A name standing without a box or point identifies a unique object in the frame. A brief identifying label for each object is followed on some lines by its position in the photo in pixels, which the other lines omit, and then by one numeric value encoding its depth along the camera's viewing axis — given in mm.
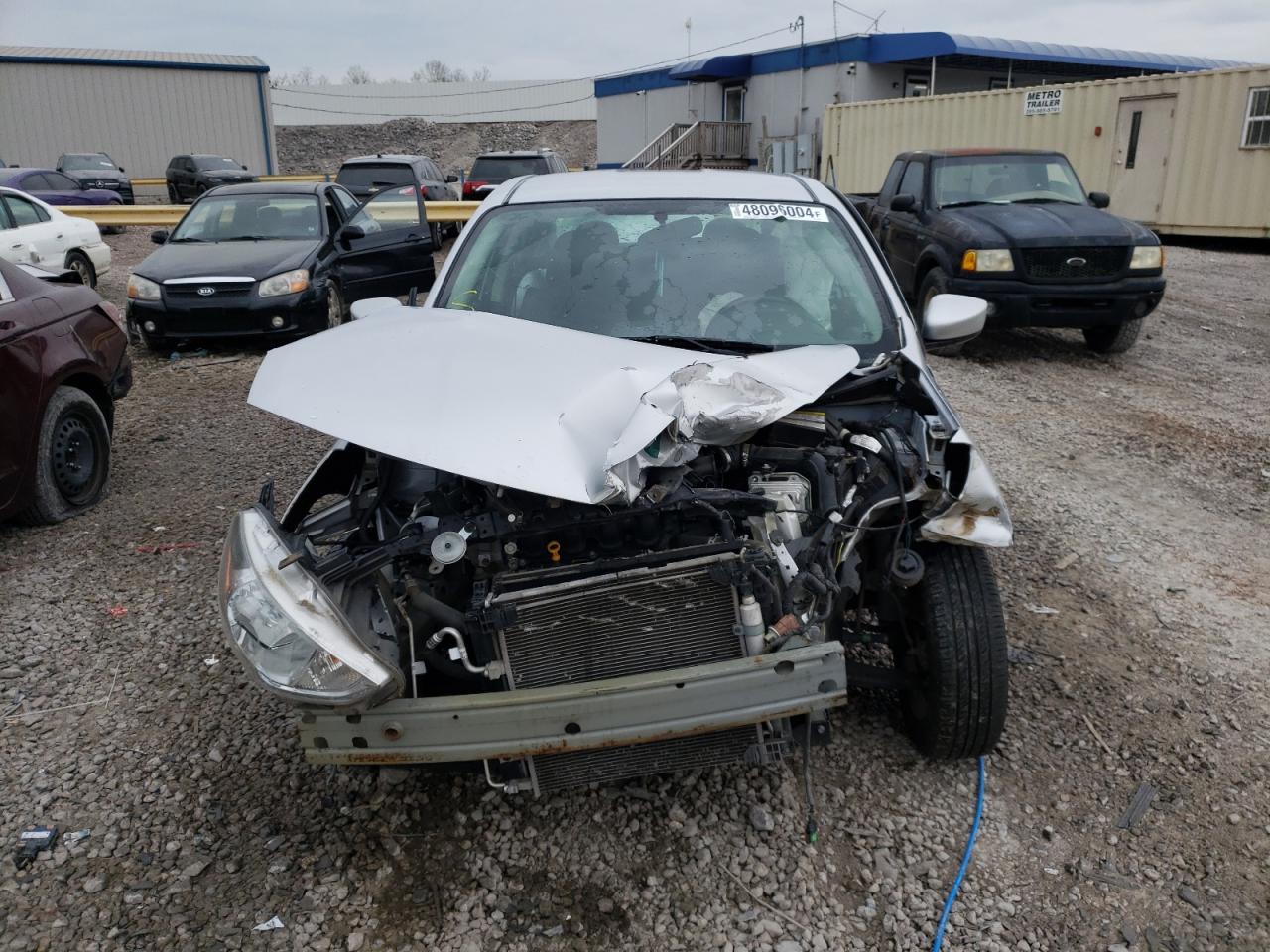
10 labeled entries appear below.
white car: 10844
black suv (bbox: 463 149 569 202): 17844
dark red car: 4840
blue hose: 2519
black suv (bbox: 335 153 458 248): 15781
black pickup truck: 8258
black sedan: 8812
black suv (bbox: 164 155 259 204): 25141
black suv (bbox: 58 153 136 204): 23016
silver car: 2416
